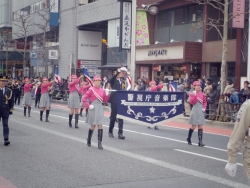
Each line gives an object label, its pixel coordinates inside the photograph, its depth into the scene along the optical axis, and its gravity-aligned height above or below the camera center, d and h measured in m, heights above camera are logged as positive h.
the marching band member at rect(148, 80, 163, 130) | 16.59 -0.42
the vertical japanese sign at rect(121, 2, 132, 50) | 31.36 +3.79
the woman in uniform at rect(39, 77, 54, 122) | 18.19 -0.96
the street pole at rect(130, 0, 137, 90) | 31.55 +2.67
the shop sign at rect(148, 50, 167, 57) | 29.40 +1.66
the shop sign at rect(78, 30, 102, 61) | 45.47 +3.19
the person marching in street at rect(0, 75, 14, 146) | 11.27 -0.80
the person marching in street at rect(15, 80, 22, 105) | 31.60 -1.35
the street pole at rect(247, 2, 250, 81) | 22.39 +0.55
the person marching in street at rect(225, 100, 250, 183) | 4.71 -0.67
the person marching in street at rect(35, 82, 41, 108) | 25.30 -1.06
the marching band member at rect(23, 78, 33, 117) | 20.91 -0.99
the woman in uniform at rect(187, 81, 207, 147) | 12.25 -0.90
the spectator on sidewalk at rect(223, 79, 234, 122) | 18.42 -0.96
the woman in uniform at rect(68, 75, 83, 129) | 16.20 -0.88
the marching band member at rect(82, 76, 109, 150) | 11.22 -0.76
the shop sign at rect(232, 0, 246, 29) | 22.08 +3.40
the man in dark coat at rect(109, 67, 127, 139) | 13.25 -0.76
